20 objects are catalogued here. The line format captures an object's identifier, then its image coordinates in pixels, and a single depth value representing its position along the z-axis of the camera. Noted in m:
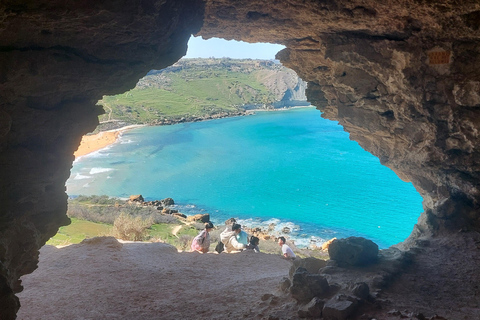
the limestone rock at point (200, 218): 20.92
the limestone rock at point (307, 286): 5.91
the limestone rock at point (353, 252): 7.27
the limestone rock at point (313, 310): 5.31
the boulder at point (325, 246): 17.37
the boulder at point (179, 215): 21.80
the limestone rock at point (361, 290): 5.58
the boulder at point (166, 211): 22.20
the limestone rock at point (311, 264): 7.58
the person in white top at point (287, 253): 10.43
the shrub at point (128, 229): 13.84
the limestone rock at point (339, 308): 5.05
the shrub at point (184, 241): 14.24
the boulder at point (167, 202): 26.50
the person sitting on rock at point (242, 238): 11.02
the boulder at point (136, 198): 25.81
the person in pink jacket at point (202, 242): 10.55
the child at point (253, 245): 10.92
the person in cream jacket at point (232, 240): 10.98
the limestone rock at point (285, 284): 6.65
